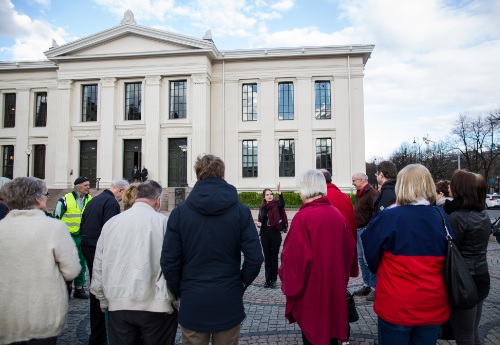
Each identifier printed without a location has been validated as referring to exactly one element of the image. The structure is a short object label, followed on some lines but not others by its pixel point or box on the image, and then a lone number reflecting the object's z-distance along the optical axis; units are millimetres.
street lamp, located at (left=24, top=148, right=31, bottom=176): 29786
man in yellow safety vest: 6926
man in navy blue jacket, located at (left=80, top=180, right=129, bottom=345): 5500
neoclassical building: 29234
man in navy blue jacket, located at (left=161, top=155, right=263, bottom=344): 3020
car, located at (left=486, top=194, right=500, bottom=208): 36672
